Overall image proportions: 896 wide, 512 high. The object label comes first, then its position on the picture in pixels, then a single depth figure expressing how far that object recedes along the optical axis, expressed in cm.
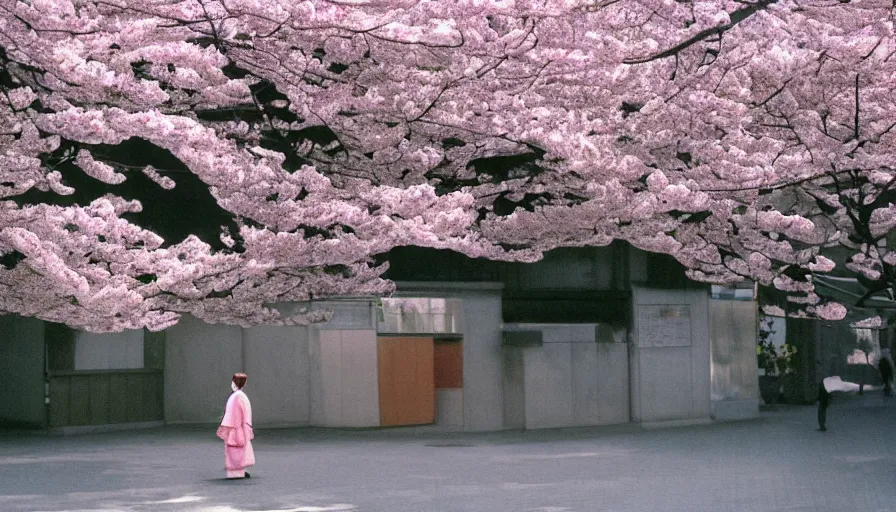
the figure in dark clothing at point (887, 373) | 3941
